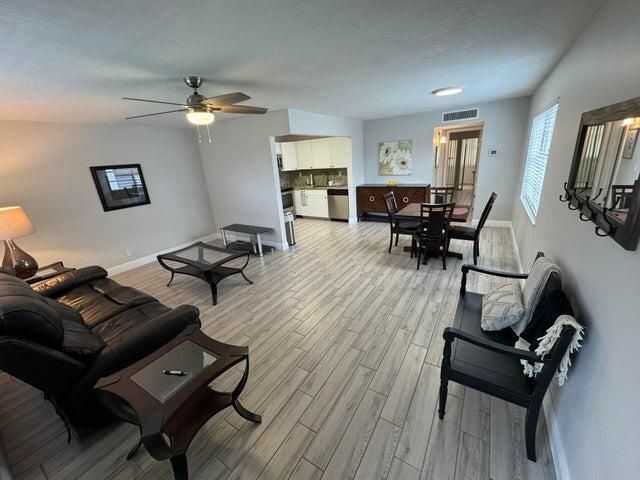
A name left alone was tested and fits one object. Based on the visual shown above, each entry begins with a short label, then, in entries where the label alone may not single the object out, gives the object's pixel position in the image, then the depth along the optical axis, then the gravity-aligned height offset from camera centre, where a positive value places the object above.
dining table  3.87 -0.84
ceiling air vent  4.80 +0.74
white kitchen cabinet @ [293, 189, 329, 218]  6.59 -0.96
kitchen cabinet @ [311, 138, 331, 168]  6.18 +0.30
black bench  1.21 -1.16
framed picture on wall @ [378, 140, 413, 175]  5.75 +0.05
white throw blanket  1.13 -0.87
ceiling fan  2.02 +0.55
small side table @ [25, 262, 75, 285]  2.66 -0.97
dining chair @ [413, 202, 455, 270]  3.34 -0.96
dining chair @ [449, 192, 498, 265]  3.57 -1.10
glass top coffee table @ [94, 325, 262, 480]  1.17 -1.06
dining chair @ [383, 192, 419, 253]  4.01 -1.00
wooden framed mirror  0.91 -0.12
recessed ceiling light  3.32 +0.83
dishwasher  6.29 -0.96
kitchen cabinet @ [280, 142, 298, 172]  6.47 +0.27
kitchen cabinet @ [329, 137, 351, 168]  5.84 +0.26
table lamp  2.77 -0.58
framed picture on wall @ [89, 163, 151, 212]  3.96 -0.10
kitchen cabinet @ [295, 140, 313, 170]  6.48 +0.28
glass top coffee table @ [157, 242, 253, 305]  3.12 -1.10
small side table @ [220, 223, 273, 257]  4.51 -1.07
